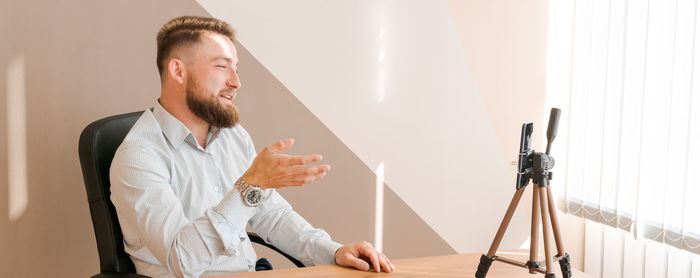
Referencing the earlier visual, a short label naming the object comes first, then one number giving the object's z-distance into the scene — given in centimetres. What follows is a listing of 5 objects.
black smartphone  154
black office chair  194
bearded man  172
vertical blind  239
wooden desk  165
